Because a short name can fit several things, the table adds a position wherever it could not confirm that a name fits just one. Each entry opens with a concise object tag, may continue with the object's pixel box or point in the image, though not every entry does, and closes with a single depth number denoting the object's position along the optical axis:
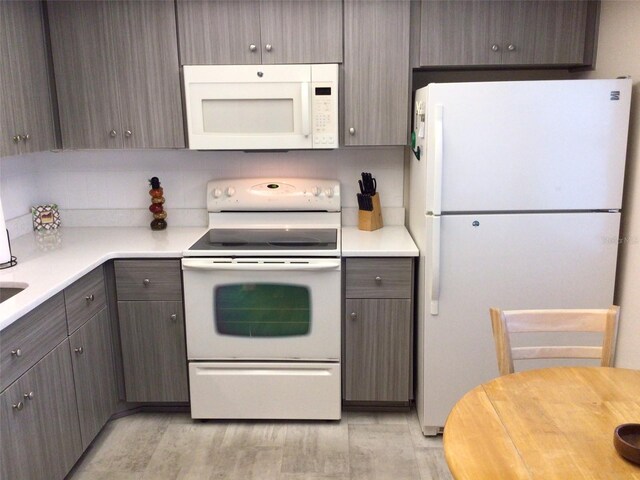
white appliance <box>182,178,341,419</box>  2.61
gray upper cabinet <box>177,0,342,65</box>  2.67
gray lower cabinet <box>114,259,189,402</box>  2.67
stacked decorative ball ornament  3.11
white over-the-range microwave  2.70
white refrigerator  2.30
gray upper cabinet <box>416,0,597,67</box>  2.62
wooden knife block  3.01
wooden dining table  1.19
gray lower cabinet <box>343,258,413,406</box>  2.64
